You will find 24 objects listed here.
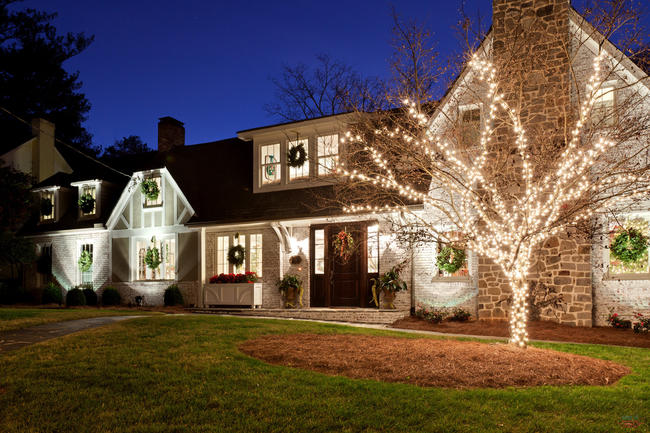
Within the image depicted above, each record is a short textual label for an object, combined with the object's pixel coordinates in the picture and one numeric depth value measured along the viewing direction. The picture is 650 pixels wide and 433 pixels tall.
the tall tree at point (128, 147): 42.78
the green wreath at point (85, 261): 19.75
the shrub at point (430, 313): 13.20
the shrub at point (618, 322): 11.80
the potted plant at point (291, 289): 15.48
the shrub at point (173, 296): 17.33
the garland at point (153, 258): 18.19
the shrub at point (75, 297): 18.58
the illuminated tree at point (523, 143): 8.24
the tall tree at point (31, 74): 32.44
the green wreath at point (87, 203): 20.42
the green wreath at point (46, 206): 21.78
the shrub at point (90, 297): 19.02
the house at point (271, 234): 12.20
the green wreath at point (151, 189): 18.61
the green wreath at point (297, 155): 16.30
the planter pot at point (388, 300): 14.16
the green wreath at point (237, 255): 16.69
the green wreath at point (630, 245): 11.76
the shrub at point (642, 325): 11.48
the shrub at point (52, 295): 19.75
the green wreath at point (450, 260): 13.56
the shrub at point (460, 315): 13.20
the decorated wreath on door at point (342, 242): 14.72
